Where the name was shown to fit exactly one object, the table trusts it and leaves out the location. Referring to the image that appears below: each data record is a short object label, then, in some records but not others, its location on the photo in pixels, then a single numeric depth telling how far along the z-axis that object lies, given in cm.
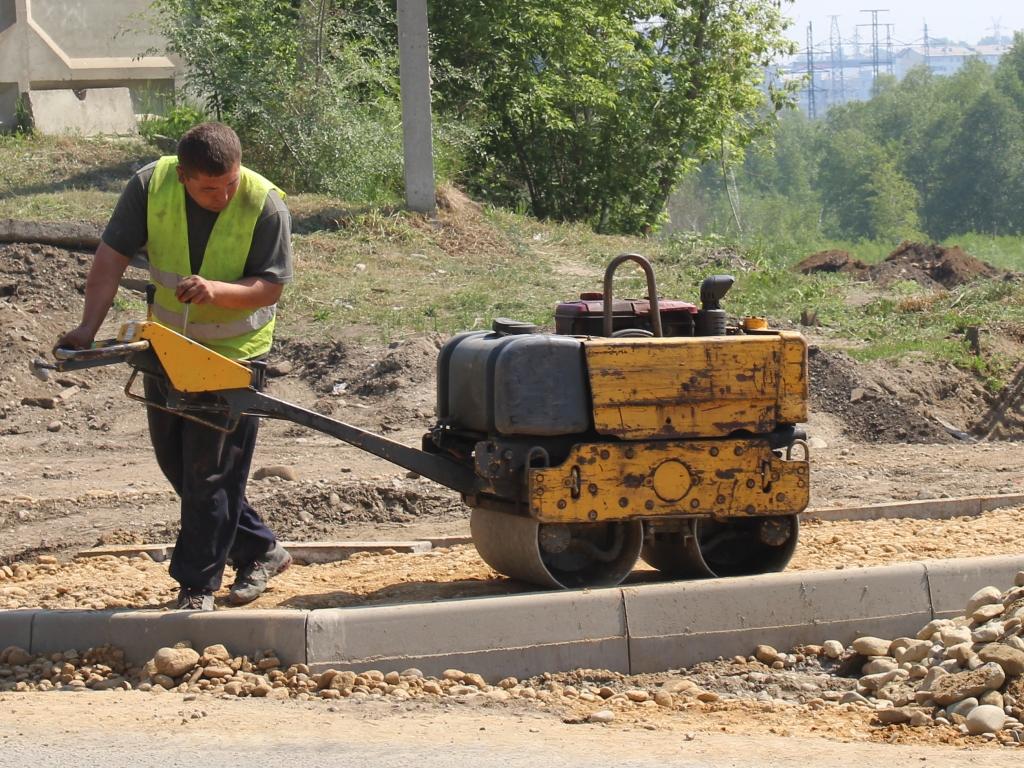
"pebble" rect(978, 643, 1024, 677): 968
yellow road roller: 1124
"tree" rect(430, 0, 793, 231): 4394
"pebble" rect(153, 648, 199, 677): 1043
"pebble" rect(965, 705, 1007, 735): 921
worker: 1108
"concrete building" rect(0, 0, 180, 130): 4131
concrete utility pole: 3169
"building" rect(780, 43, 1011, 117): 5572
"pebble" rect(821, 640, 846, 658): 1122
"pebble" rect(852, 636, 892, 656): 1091
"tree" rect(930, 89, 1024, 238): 14062
